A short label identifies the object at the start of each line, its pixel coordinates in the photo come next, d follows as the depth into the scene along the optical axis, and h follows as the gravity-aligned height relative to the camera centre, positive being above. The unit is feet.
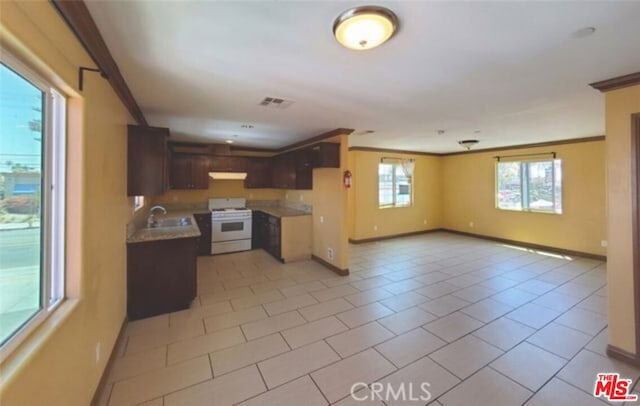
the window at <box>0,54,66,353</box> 3.78 +0.09
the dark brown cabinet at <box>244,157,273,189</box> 21.53 +2.51
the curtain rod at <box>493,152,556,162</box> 19.21 +3.83
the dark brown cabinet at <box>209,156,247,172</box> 20.06 +3.10
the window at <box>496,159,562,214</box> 19.43 +1.49
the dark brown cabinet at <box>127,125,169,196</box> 10.01 +1.67
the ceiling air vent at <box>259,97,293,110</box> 9.73 +3.80
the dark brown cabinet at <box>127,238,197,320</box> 9.93 -2.73
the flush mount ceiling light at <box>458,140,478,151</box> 18.19 +4.23
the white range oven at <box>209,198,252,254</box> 18.94 -1.76
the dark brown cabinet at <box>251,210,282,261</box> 17.54 -2.02
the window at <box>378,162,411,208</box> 23.94 +1.75
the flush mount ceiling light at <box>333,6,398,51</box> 4.79 +3.33
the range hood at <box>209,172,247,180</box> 19.61 +2.16
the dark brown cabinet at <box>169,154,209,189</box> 18.86 +2.37
